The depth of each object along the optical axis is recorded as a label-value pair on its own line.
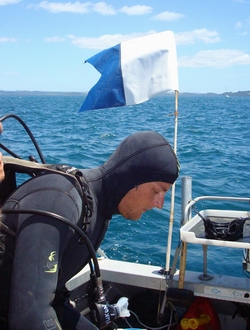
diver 1.74
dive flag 4.08
